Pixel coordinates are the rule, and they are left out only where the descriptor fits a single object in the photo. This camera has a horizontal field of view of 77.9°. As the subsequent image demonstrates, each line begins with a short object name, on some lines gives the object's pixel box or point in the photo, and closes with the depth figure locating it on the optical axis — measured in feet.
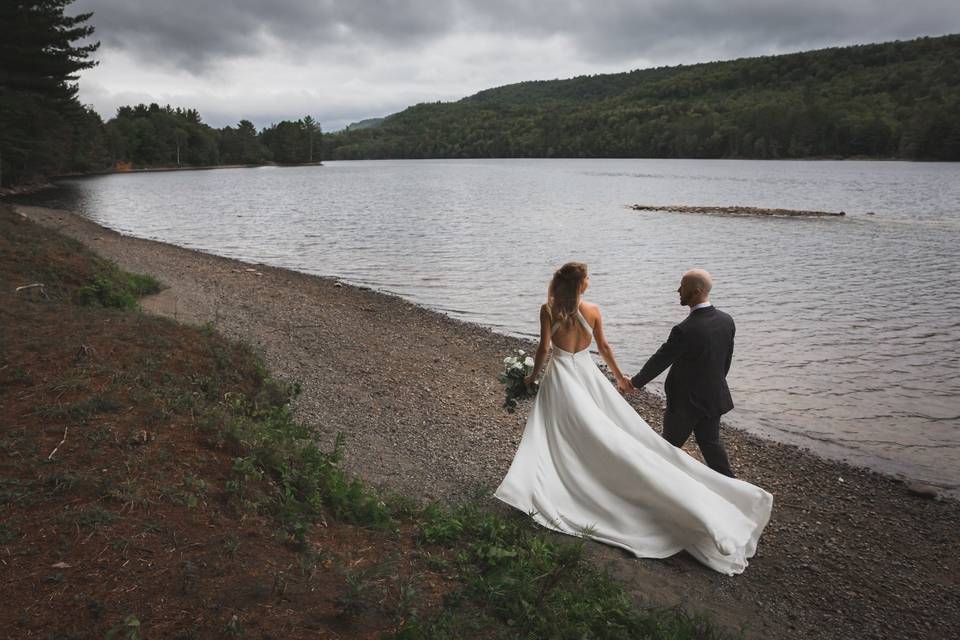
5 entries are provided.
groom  19.42
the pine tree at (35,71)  128.69
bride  19.03
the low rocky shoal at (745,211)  148.46
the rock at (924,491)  26.63
